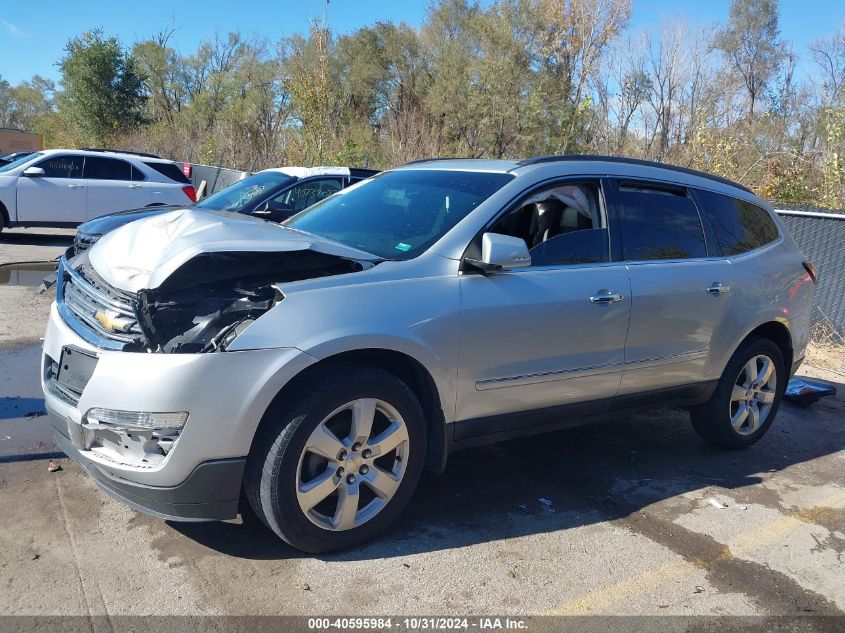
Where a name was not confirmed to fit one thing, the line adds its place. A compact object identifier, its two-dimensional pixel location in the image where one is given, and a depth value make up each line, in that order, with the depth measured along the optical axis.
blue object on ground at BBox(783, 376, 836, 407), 6.71
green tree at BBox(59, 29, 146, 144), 30.58
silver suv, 3.15
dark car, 8.72
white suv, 13.22
